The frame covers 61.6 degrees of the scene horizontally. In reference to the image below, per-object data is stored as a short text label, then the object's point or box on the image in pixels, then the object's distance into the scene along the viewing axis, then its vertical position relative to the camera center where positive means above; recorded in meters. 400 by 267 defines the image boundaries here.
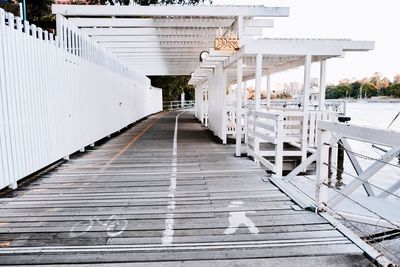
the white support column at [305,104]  8.71 -0.15
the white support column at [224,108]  10.79 -0.33
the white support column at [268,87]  14.71 +0.49
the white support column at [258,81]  8.31 +0.43
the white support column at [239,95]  8.91 +0.08
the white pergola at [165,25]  9.87 +2.40
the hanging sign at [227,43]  8.87 +1.45
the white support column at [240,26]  9.91 +2.13
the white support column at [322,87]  10.47 +0.36
